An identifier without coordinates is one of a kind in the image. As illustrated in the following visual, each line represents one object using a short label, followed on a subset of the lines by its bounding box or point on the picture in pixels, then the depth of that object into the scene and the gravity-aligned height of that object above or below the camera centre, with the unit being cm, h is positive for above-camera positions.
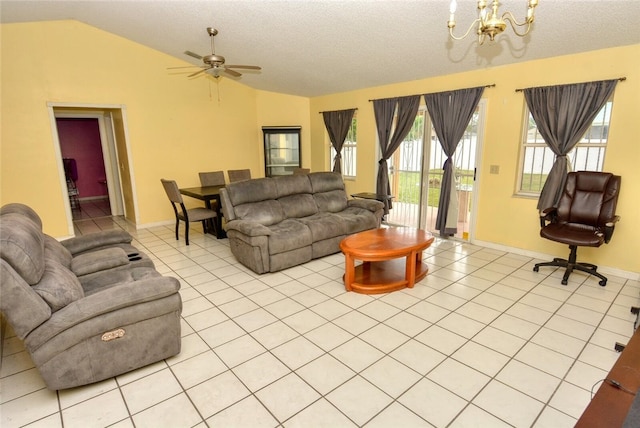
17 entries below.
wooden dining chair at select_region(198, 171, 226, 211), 608 -44
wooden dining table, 507 -62
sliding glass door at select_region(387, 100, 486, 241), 492 -40
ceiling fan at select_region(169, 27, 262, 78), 390 +108
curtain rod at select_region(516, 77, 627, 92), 352 +71
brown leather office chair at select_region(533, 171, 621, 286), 352 -76
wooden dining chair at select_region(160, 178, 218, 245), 493 -88
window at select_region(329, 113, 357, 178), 672 -4
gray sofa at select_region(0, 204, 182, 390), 184 -97
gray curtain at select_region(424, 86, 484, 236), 472 +35
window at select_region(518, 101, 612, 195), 382 -6
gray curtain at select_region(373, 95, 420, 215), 545 +43
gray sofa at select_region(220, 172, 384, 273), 393 -89
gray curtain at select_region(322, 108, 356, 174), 664 +51
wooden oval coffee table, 339 -108
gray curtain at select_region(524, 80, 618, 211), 368 +38
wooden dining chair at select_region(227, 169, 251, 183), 643 -40
